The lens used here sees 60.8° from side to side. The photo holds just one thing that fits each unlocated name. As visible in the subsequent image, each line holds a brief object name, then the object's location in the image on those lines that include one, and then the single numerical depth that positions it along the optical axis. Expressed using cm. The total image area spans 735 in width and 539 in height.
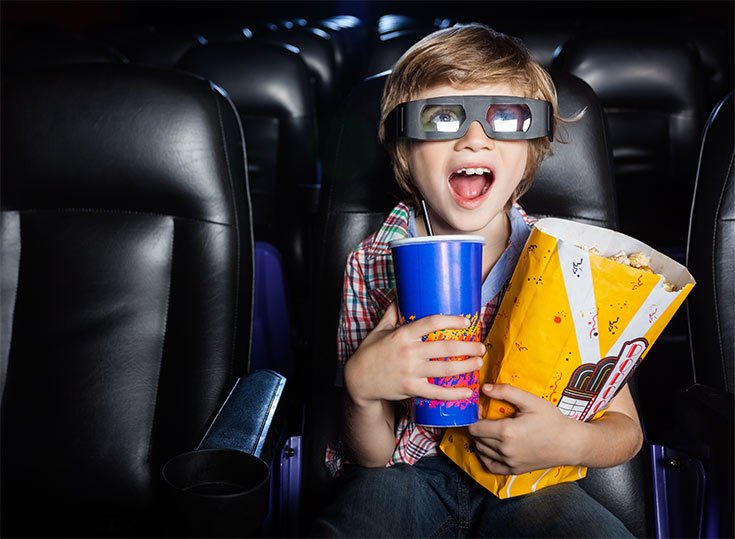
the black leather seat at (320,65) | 309
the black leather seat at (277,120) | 210
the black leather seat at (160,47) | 329
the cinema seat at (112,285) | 117
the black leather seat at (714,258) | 115
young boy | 87
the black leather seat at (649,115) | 200
